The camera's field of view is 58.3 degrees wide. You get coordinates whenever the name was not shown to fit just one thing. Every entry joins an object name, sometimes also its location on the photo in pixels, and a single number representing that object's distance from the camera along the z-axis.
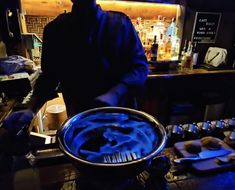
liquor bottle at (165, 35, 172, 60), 3.11
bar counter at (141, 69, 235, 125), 2.94
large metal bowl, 0.58
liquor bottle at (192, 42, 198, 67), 3.17
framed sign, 3.16
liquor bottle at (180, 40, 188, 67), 3.15
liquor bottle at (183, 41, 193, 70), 3.08
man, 1.32
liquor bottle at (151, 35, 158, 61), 2.87
